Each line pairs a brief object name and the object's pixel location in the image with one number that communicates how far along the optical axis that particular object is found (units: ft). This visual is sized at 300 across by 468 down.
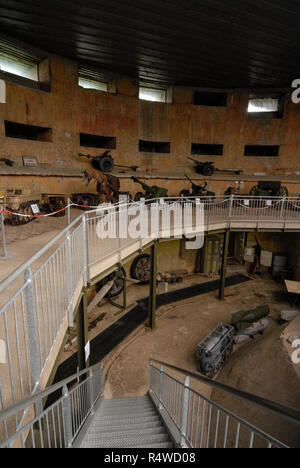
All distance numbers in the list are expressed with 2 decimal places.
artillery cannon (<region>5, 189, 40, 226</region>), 27.84
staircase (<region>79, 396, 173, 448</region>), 12.09
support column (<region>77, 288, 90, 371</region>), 18.38
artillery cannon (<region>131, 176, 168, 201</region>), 40.70
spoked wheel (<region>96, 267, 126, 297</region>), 38.65
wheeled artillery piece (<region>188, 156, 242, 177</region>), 54.65
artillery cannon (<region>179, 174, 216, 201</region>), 48.93
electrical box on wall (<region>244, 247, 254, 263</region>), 56.03
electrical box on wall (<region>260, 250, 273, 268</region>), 54.19
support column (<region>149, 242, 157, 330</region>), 32.78
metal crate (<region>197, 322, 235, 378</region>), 26.14
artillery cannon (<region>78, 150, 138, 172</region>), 45.91
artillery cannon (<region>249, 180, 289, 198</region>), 50.47
